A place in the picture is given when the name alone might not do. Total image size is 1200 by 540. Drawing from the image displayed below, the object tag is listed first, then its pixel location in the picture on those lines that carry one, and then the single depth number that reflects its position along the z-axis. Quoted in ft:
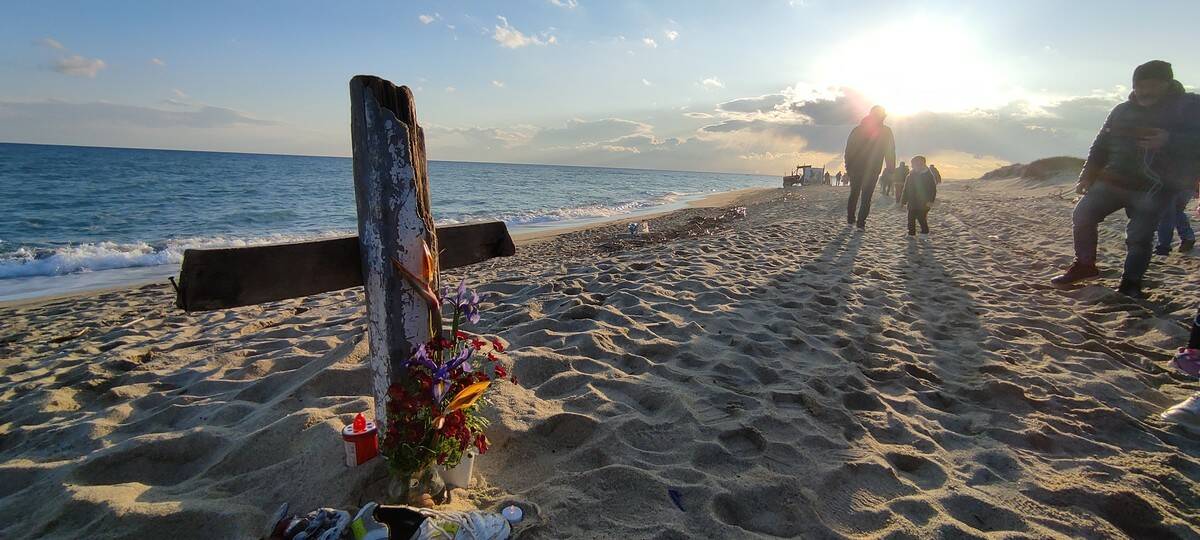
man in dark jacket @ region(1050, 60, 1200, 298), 14.01
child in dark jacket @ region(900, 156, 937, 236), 31.89
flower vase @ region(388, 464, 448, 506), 6.11
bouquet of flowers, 5.78
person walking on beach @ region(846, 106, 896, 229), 31.30
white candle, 6.12
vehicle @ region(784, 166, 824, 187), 148.77
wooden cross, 5.25
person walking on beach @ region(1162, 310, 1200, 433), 8.71
